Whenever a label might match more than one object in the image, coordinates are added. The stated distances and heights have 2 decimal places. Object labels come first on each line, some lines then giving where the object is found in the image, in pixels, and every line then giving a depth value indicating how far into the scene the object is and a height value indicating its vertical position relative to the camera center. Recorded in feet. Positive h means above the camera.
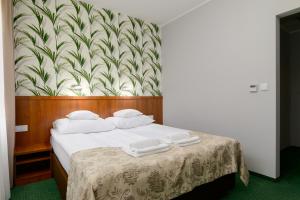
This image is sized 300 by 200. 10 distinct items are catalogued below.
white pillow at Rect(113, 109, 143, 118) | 10.23 -0.95
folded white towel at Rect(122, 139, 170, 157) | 5.14 -1.51
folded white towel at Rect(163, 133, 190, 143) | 6.50 -1.52
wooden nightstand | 7.69 -3.07
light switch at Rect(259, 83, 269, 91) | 7.76 +0.30
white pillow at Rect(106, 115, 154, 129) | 9.69 -1.37
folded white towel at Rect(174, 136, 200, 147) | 6.16 -1.59
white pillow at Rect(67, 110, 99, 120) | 8.94 -0.88
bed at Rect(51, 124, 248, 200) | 4.10 -1.92
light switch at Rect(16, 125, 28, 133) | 8.38 -1.37
